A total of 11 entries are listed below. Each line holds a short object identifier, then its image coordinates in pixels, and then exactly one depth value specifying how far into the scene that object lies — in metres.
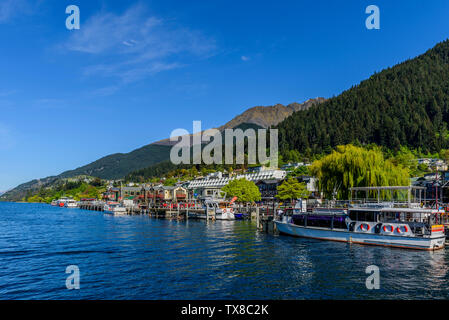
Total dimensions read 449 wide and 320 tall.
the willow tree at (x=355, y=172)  58.75
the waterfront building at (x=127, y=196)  182.34
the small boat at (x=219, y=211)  86.56
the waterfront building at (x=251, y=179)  132.62
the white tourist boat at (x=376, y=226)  41.41
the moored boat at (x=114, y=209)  123.50
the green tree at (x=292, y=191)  100.88
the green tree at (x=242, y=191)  110.25
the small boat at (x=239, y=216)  91.31
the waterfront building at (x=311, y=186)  101.89
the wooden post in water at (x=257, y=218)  64.56
